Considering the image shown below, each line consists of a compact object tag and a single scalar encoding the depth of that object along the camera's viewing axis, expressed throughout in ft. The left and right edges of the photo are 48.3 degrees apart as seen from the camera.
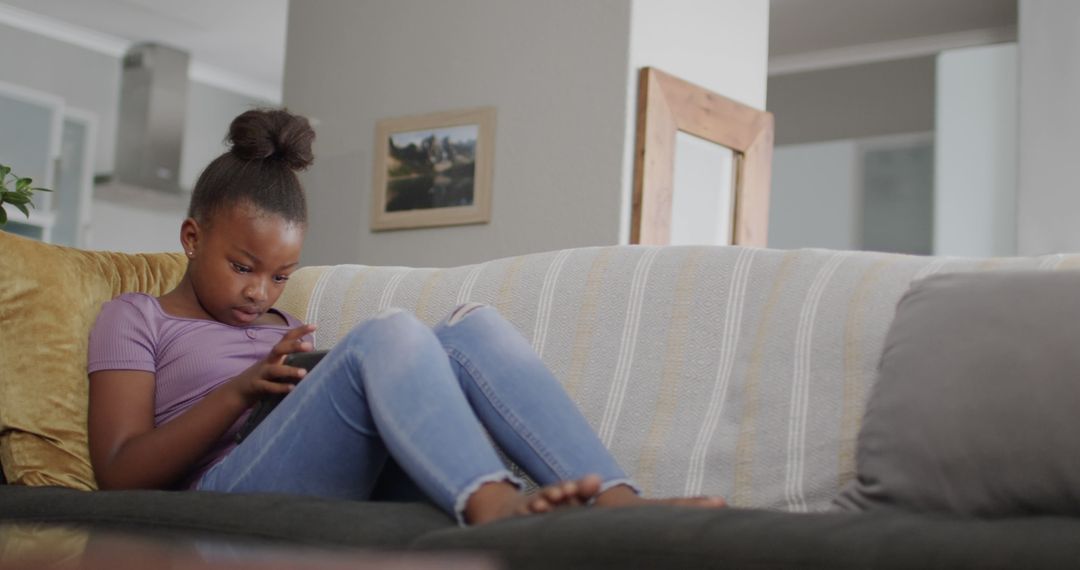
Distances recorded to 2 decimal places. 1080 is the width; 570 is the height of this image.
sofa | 4.95
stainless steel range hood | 23.73
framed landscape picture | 14.38
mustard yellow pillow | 6.01
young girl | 4.71
